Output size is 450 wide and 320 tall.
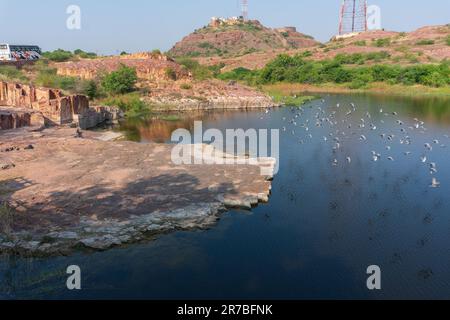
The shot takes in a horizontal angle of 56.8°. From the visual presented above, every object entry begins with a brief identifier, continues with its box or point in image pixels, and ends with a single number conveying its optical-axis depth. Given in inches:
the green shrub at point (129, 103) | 1872.0
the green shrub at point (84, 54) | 3179.4
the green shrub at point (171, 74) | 2449.6
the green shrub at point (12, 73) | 1939.0
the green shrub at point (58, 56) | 2847.0
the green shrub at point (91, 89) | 1928.9
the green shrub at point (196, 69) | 2591.0
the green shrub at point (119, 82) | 2055.9
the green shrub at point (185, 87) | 2221.9
